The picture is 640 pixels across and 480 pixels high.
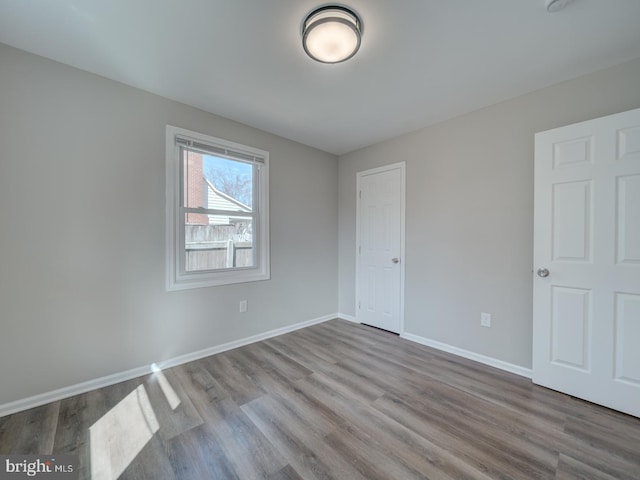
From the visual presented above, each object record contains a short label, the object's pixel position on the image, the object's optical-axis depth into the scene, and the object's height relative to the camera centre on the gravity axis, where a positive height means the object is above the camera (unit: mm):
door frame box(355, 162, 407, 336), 3146 +203
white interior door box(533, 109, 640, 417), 1750 -152
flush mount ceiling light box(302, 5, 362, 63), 1471 +1230
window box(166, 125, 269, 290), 2451 +276
